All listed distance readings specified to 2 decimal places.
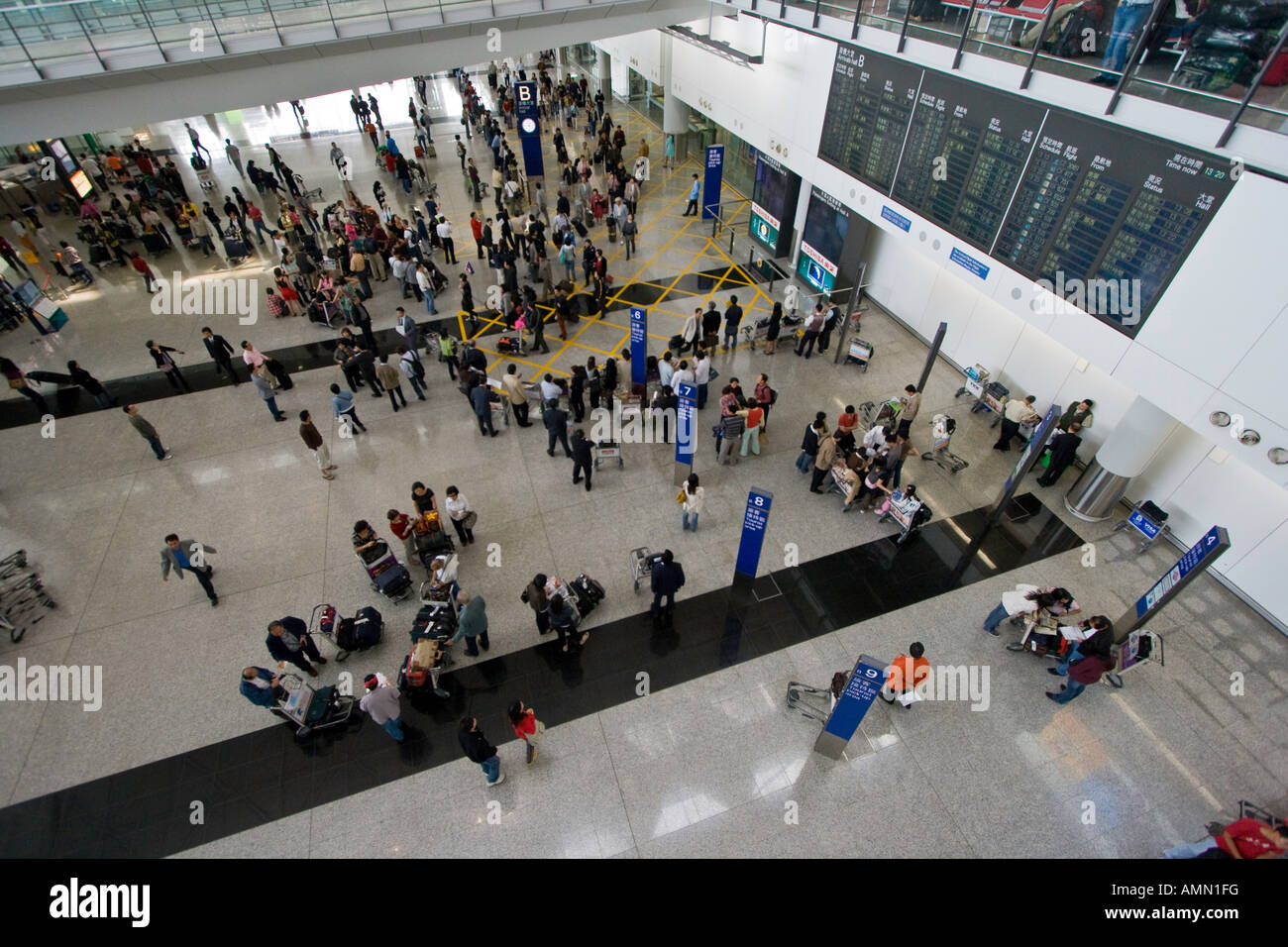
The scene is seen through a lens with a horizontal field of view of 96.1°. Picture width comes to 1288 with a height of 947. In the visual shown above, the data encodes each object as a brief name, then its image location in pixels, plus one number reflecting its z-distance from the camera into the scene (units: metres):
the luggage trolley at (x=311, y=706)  6.95
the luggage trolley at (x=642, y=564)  8.41
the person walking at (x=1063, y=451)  9.71
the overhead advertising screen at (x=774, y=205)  14.98
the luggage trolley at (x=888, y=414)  10.26
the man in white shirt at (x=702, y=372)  10.79
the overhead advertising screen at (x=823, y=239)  13.56
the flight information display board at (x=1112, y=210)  6.73
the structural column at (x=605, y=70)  27.83
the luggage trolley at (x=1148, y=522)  8.99
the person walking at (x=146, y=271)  14.94
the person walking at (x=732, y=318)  12.62
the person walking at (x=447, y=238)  15.51
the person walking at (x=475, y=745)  5.98
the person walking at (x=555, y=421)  10.10
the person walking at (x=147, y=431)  9.84
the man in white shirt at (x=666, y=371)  11.00
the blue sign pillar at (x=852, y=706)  5.69
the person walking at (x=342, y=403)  10.31
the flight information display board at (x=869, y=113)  10.28
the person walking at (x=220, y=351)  11.87
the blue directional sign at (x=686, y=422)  9.01
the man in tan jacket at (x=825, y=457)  9.37
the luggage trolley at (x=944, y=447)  10.33
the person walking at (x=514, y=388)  10.65
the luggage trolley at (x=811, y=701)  7.27
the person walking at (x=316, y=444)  9.50
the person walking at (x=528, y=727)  6.10
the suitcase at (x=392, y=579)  8.23
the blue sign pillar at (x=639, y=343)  10.72
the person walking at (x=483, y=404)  10.50
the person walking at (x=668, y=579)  7.49
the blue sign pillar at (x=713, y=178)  16.69
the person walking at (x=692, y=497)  8.50
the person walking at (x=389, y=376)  11.16
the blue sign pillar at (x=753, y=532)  7.52
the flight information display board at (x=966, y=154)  8.52
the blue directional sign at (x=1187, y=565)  6.08
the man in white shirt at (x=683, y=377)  10.35
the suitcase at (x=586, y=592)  8.12
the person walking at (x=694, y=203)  18.40
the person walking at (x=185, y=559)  7.95
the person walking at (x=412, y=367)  11.47
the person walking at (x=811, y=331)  12.47
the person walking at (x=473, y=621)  7.26
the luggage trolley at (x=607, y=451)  10.31
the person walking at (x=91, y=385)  11.33
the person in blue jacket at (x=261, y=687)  6.50
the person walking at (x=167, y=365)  11.55
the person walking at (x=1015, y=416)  10.33
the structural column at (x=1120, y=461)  8.43
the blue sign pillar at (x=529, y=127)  17.05
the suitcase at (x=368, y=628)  7.72
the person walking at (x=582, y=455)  9.42
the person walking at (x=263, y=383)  10.84
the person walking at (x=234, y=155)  22.09
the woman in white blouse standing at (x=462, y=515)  8.62
